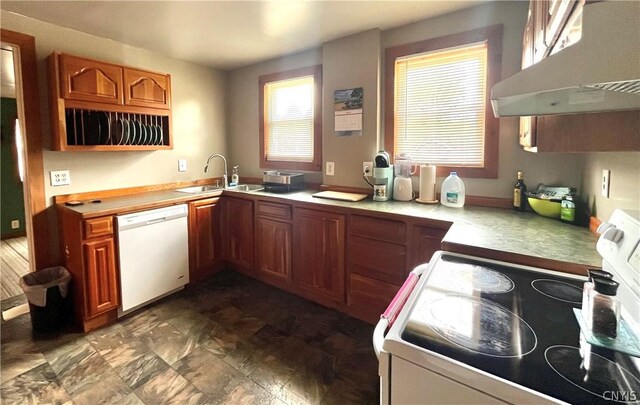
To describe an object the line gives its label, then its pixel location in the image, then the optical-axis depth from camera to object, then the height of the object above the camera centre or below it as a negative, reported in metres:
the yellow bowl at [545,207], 1.78 -0.23
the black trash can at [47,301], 2.11 -0.90
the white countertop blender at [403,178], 2.40 -0.06
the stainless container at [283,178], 2.96 -0.06
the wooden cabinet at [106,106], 2.18 +0.55
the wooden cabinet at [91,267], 2.11 -0.67
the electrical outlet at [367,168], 2.59 +0.03
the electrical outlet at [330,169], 2.85 +0.03
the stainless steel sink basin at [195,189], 3.16 -0.17
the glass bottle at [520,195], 2.02 -0.17
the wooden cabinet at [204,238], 2.82 -0.63
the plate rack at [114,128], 2.29 +0.38
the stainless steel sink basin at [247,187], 3.29 -0.16
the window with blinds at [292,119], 3.00 +0.57
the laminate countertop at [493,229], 1.19 -0.31
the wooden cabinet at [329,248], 2.01 -0.60
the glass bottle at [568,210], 1.67 -0.23
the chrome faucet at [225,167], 3.36 +0.07
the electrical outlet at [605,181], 1.39 -0.06
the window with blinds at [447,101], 2.13 +0.54
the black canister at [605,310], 0.70 -0.33
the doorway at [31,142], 2.15 +0.25
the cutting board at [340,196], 2.45 -0.20
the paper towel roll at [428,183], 2.29 -0.09
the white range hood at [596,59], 0.58 +0.23
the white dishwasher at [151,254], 2.30 -0.66
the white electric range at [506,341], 0.60 -0.41
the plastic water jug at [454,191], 2.18 -0.15
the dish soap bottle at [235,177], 3.48 -0.05
